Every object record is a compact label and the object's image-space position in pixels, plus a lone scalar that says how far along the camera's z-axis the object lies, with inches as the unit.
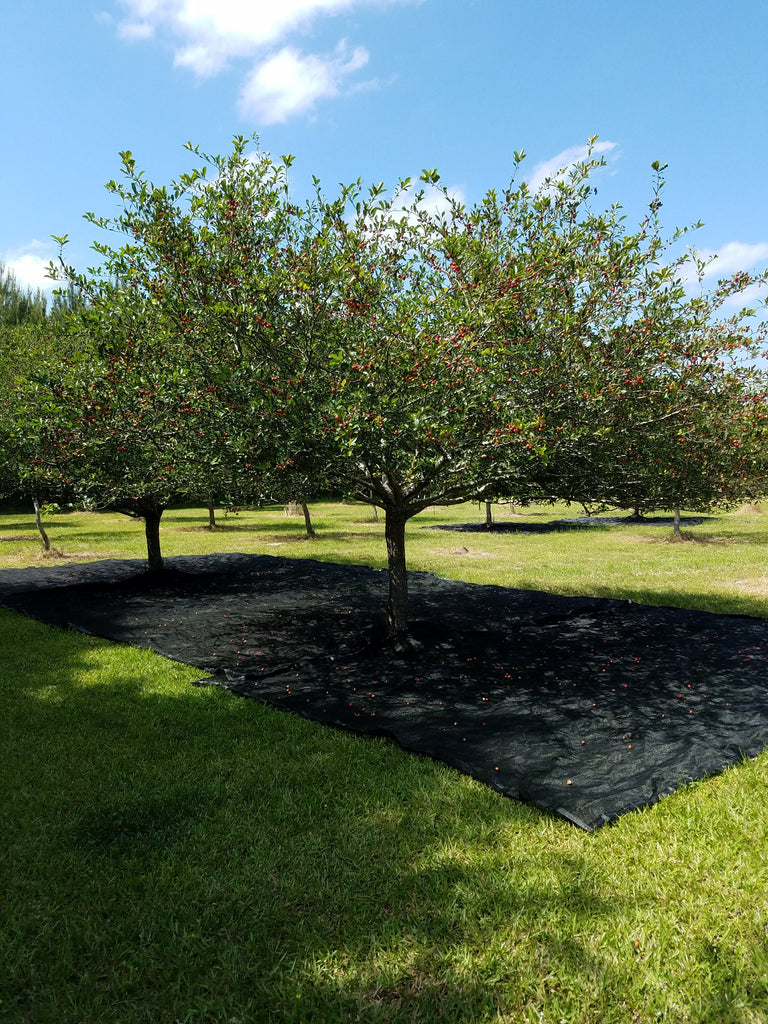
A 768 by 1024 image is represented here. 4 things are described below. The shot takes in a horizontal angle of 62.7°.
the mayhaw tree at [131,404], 303.4
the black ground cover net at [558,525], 1194.0
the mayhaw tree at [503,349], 275.1
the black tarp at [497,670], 243.8
